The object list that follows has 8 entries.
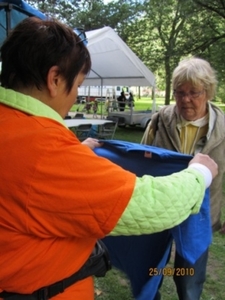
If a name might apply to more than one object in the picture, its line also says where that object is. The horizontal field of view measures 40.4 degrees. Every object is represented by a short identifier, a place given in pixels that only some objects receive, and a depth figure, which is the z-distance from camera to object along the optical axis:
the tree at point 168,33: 14.20
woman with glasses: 1.91
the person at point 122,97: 20.54
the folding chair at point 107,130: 9.79
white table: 9.27
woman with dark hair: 0.80
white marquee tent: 9.43
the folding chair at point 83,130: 8.80
